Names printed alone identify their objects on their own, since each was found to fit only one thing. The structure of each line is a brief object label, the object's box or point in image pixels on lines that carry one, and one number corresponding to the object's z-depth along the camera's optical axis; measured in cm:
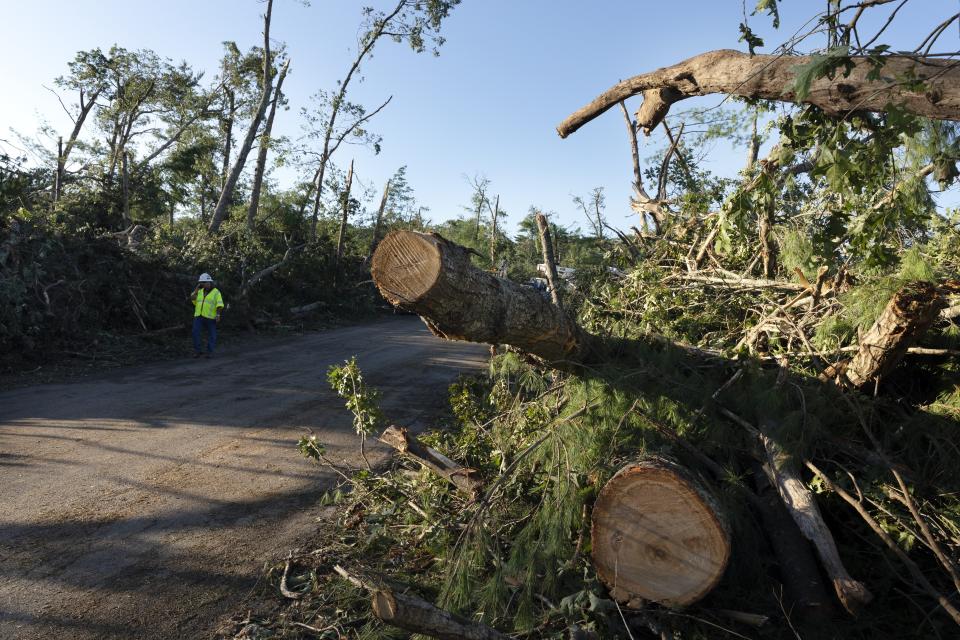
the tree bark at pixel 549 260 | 531
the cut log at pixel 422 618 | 206
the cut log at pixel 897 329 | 301
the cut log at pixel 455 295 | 272
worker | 1105
